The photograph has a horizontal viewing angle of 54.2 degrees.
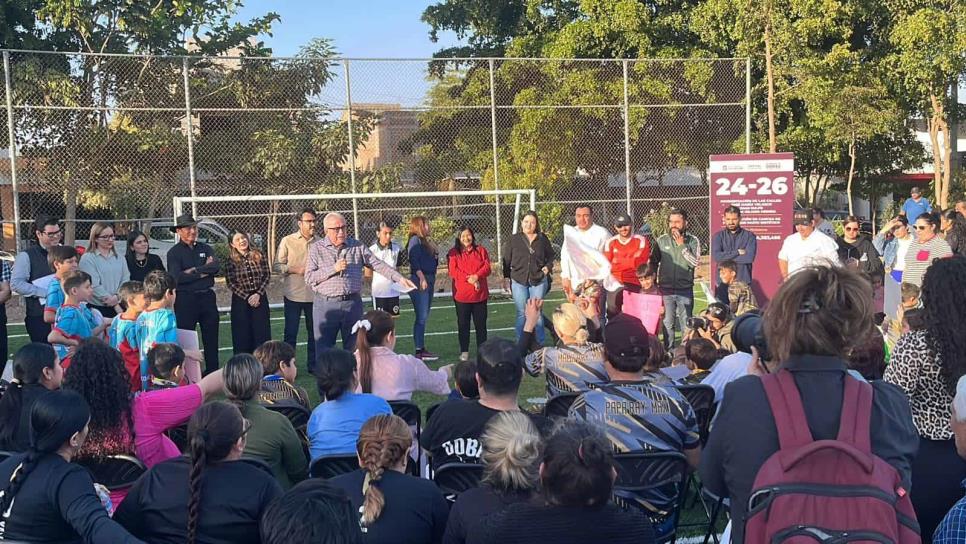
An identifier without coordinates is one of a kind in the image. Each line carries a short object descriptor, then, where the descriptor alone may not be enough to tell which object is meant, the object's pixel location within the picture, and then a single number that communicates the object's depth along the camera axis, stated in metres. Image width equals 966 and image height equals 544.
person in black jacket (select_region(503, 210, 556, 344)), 10.59
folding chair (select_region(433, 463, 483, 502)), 3.91
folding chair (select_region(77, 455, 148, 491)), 3.86
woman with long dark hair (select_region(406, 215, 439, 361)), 10.96
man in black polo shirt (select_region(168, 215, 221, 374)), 9.13
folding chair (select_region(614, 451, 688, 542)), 3.87
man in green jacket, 10.57
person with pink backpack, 2.42
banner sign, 14.15
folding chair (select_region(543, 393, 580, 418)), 4.63
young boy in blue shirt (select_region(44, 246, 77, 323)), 7.32
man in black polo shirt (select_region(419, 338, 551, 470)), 4.11
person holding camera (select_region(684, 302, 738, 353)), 7.32
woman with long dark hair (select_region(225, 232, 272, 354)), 9.32
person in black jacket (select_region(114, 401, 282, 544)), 3.10
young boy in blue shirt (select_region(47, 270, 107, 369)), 6.79
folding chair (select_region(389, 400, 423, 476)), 4.85
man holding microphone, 9.11
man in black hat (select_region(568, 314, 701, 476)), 3.92
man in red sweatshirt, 10.28
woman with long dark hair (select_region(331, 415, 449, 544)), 3.23
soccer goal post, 16.78
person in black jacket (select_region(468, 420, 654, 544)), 2.65
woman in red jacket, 10.44
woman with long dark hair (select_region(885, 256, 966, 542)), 3.60
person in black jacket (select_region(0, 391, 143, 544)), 3.05
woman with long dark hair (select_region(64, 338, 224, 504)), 3.92
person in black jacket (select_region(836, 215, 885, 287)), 11.09
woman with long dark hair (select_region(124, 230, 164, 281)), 9.23
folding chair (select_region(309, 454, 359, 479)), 4.15
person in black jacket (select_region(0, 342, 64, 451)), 4.34
